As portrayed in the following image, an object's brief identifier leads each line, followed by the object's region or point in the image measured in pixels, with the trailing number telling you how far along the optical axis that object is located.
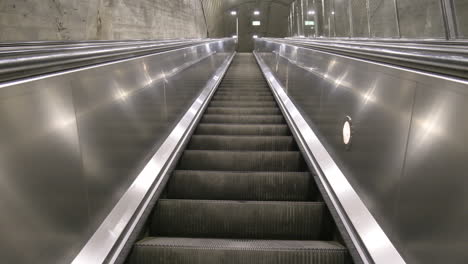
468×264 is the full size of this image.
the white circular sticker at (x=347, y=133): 2.52
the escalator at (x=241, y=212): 1.93
